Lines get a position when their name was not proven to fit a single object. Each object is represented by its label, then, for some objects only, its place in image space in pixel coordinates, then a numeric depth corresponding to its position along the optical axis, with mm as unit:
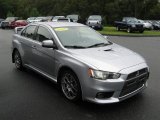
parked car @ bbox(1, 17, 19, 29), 19687
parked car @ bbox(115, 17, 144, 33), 14994
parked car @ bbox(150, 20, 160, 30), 22623
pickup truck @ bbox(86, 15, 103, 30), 16379
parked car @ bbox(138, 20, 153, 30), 21482
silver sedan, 2710
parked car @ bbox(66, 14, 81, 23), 18839
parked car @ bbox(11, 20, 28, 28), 18993
